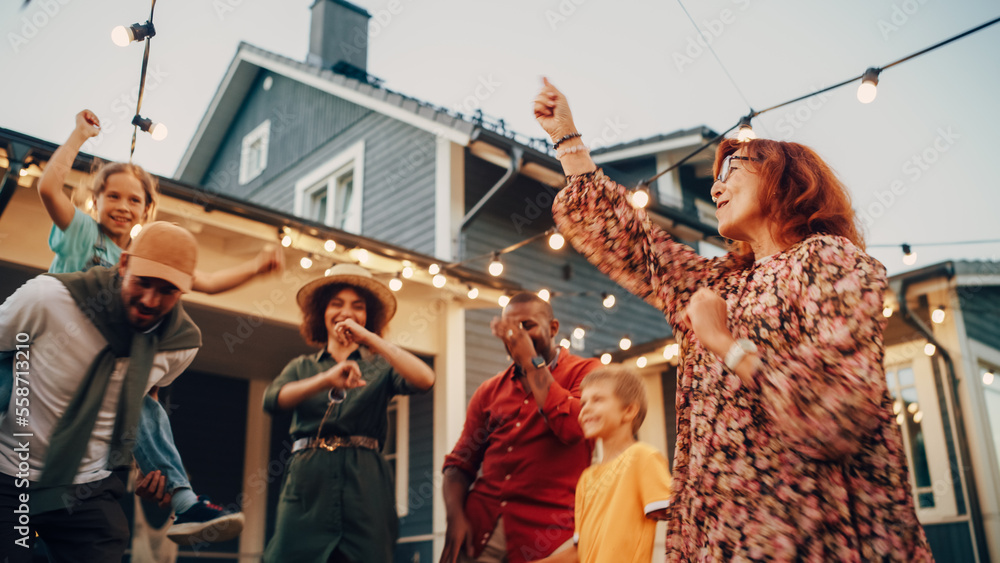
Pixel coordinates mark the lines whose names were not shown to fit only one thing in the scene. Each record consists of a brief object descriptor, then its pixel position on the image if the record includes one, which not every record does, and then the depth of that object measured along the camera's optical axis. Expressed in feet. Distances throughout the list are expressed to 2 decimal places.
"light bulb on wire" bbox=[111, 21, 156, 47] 9.74
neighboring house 22.43
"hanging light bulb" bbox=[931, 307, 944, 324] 23.15
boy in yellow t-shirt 6.85
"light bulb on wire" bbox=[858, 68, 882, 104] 11.80
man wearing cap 6.49
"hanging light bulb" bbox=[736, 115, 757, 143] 14.01
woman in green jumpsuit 8.52
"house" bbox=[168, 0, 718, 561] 24.58
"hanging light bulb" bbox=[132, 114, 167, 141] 10.78
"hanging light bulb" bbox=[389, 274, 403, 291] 20.03
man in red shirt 8.34
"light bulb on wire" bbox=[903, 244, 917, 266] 21.80
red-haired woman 3.72
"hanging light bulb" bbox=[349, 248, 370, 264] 19.29
